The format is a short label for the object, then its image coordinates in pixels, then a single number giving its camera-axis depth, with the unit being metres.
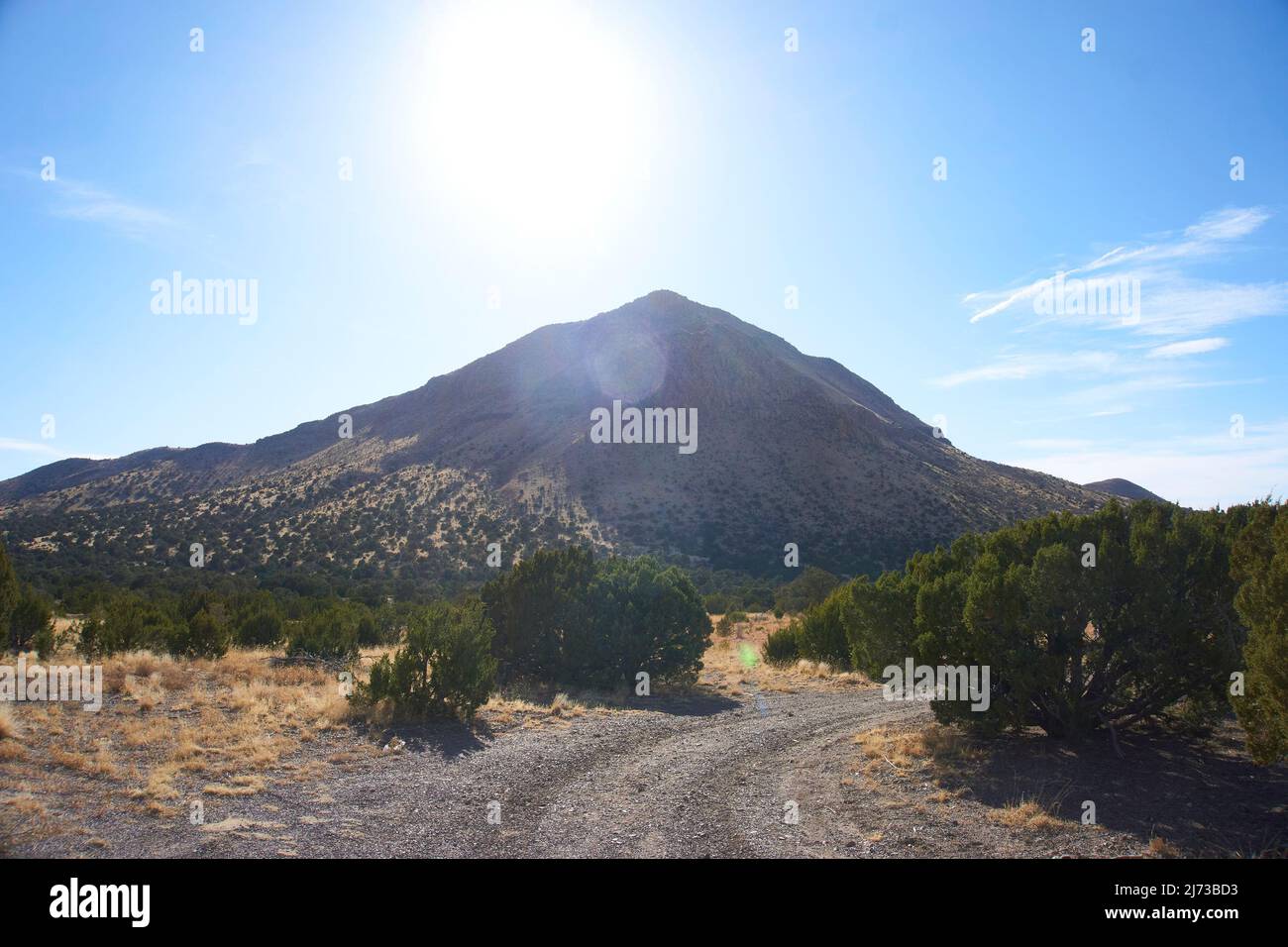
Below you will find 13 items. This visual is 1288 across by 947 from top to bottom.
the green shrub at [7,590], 13.34
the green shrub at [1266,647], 6.45
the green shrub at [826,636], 21.09
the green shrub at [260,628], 20.28
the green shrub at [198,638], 17.20
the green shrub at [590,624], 17.38
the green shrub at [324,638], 18.92
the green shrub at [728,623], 29.09
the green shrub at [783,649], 23.05
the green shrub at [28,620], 15.61
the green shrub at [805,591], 32.97
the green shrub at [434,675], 12.59
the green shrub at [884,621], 12.40
